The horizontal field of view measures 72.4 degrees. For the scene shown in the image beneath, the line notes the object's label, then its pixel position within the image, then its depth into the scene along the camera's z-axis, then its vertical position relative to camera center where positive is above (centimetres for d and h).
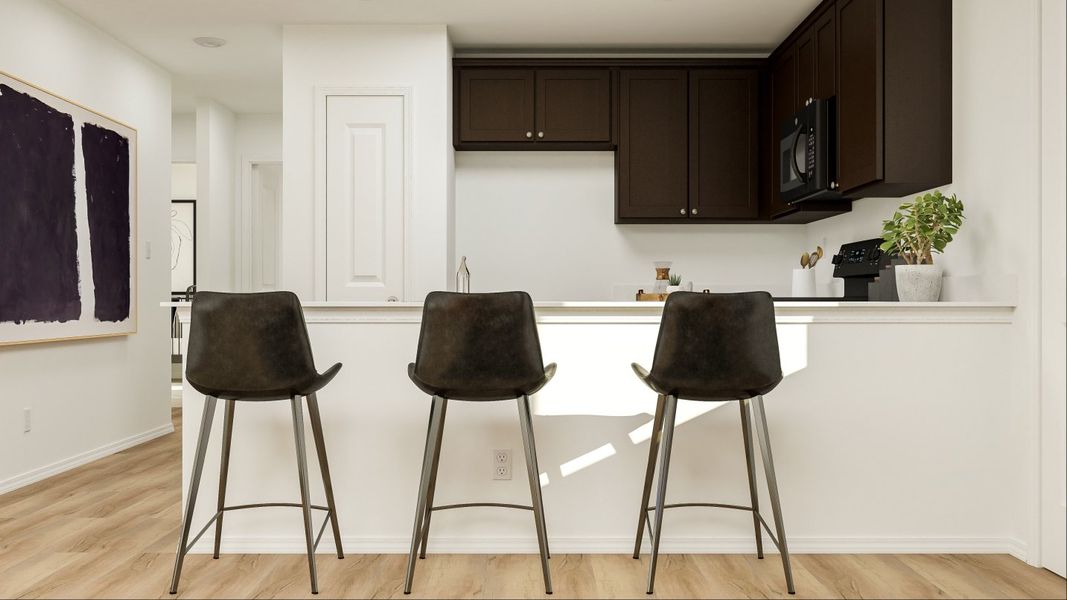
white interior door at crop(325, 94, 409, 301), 421 +63
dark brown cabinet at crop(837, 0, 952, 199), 311 +87
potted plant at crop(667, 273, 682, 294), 425 +7
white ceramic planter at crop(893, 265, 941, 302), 289 +5
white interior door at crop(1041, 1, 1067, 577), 250 +3
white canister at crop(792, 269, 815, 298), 423 +7
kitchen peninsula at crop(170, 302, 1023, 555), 274 -54
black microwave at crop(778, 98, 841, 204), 359 +72
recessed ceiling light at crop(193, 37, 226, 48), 444 +156
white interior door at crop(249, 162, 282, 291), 644 +63
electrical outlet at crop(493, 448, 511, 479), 275 -64
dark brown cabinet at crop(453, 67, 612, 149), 450 +118
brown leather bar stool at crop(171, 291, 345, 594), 232 -18
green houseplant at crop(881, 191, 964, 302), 286 +23
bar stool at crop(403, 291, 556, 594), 232 -17
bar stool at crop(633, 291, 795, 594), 232 -18
